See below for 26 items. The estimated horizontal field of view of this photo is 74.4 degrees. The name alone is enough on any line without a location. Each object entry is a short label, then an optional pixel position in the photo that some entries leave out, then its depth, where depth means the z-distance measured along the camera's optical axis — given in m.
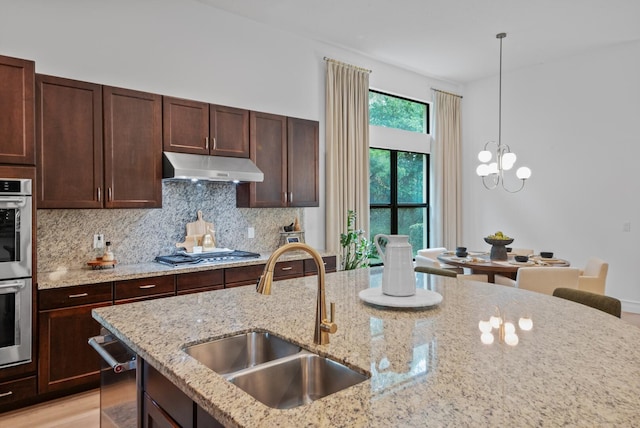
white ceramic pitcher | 1.78
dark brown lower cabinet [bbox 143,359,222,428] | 1.17
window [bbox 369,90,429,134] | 5.91
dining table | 4.08
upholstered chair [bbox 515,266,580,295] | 3.64
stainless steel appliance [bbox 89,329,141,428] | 1.54
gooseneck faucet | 1.33
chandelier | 4.66
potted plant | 5.11
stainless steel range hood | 3.50
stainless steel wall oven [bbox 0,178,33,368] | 2.69
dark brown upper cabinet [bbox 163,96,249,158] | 3.64
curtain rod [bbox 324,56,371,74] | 5.19
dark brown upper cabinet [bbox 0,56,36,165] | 2.73
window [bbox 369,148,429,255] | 5.98
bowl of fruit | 4.42
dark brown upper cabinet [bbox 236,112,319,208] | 4.23
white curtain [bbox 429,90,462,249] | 6.62
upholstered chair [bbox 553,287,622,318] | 2.13
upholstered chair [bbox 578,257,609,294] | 3.88
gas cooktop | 3.56
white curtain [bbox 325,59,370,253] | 5.18
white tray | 1.80
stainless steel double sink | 1.28
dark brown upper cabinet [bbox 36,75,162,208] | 3.04
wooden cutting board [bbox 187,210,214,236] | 4.06
